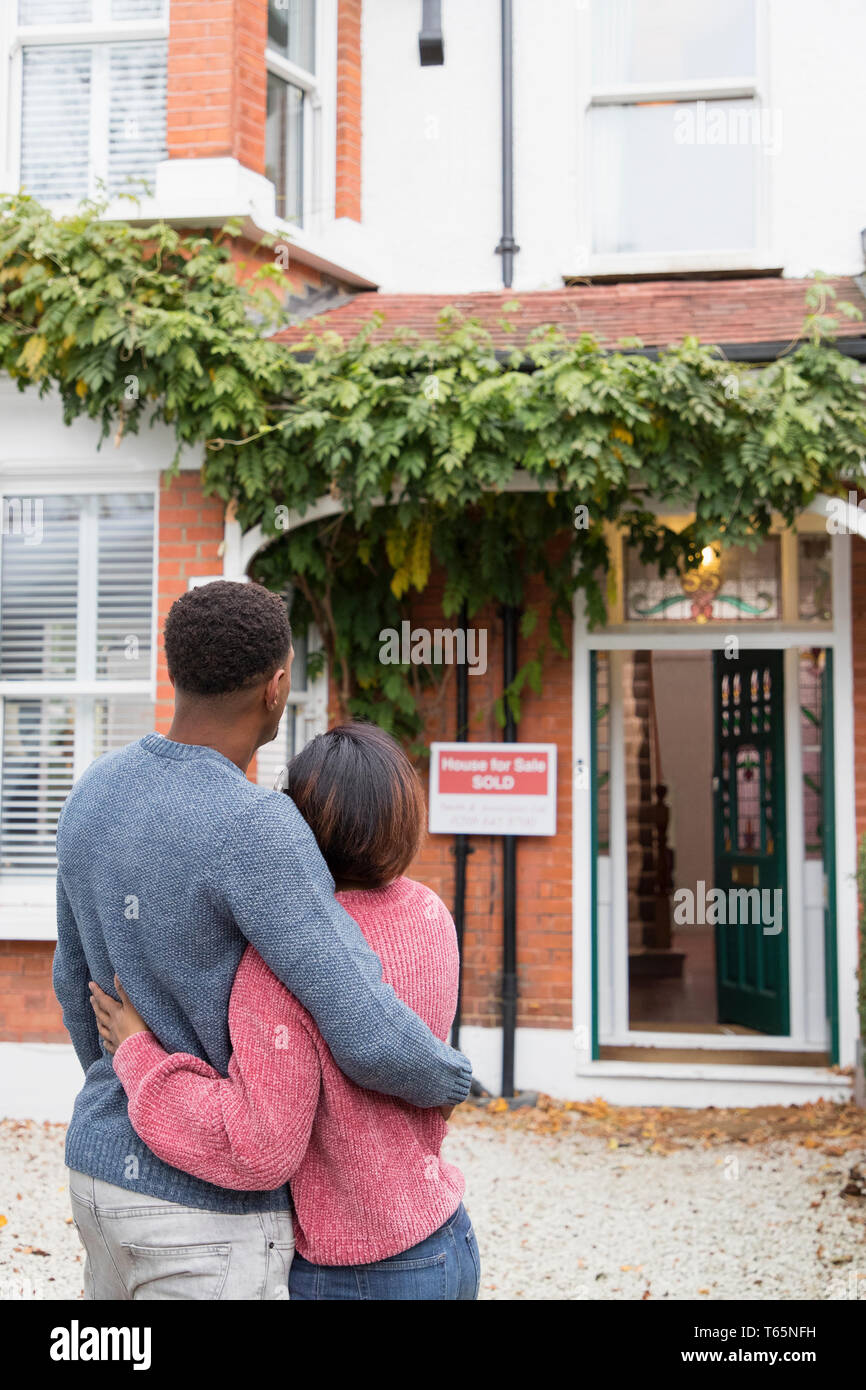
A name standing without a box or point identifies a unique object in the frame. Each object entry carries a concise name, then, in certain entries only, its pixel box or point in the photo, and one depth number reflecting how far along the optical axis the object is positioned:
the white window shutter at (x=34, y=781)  6.06
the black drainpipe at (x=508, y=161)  6.57
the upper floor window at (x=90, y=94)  6.00
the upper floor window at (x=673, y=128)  6.63
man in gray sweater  1.47
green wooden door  7.05
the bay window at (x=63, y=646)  6.03
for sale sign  6.38
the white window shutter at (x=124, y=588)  6.02
